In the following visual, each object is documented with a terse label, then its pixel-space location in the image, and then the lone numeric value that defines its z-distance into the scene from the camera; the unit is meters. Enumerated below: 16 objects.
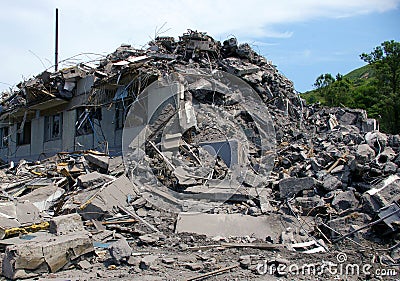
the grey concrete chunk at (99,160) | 10.77
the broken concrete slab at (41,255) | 5.39
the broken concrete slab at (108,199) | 8.41
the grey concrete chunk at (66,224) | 6.74
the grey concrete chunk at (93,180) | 9.71
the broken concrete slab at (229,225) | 7.55
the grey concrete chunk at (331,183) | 8.58
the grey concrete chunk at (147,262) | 5.75
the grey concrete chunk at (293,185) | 8.67
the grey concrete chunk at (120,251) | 5.86
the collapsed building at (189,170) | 6.56
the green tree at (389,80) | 25.02
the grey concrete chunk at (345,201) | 7.87
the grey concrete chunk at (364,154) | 8.88
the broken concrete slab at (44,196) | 9.49
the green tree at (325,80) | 36.22
